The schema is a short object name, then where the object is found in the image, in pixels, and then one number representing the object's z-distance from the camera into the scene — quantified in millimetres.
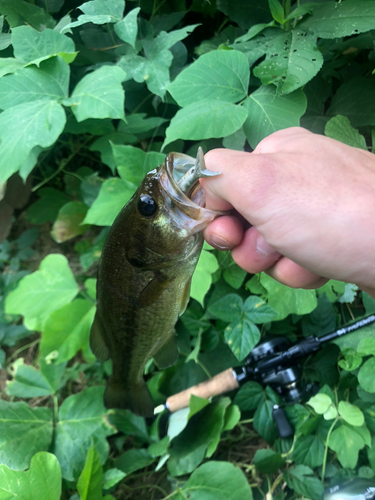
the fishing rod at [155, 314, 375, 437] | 415
